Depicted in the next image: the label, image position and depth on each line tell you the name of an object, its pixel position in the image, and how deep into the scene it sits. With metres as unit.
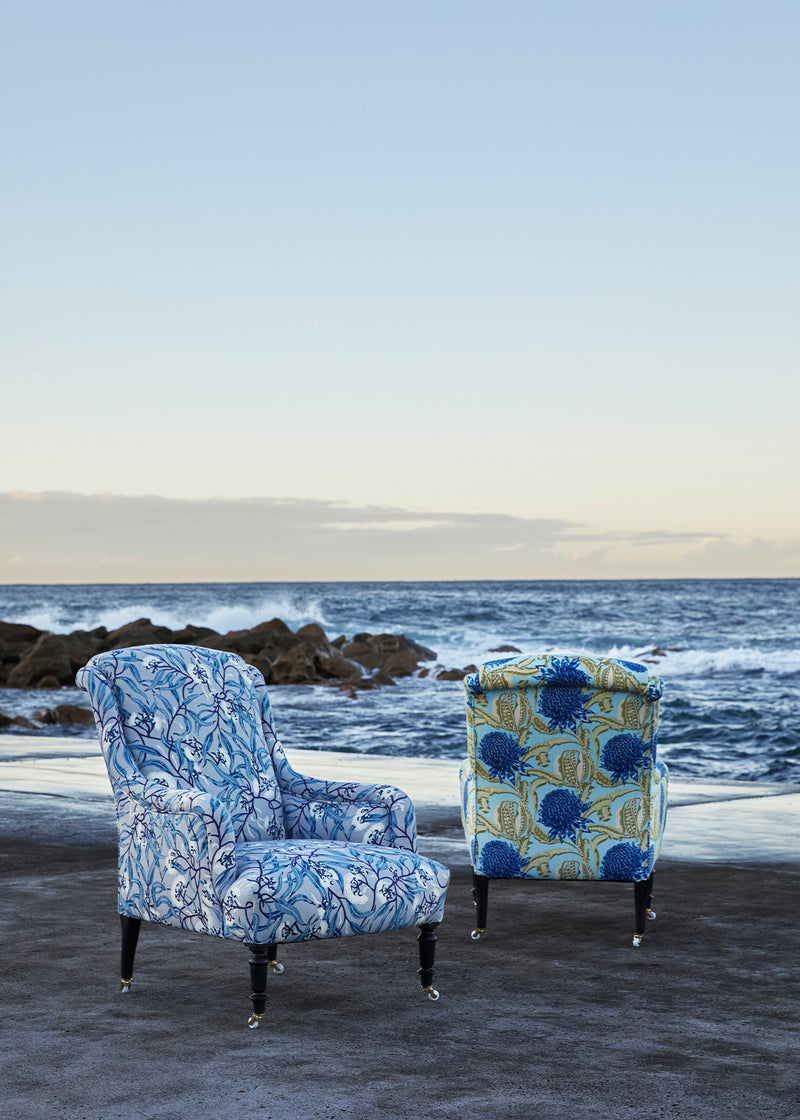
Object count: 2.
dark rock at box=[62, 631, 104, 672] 23.78
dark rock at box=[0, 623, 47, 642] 27.87
